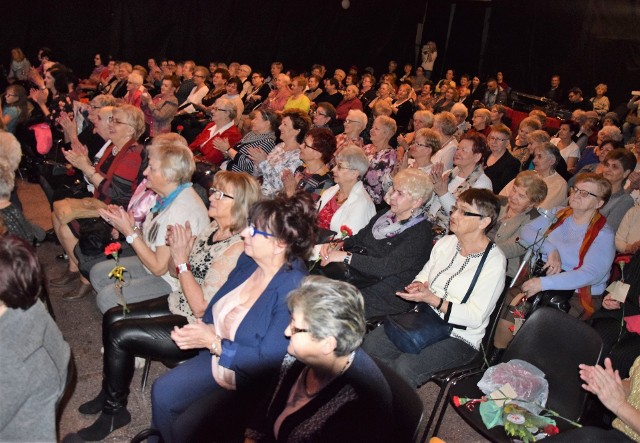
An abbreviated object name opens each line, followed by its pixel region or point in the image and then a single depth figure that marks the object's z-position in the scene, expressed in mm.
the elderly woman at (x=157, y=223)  3240
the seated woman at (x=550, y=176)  4996
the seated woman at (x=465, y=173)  4711
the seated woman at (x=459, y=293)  2916
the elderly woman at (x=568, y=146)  7023
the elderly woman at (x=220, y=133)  5941
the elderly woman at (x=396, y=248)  3318
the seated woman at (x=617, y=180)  4824
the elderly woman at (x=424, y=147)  5297
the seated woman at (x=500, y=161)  5694
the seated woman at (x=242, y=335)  2340
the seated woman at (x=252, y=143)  5492
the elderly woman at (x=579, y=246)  3572
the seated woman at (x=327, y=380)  1931
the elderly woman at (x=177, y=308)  2875
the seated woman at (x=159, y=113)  6834
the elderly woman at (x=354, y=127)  5980
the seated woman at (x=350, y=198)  4035
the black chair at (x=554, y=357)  2627
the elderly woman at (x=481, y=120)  7453
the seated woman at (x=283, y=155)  5237
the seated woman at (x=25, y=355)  2035
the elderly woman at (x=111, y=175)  4258
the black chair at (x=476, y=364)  2861
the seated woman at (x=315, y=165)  4758
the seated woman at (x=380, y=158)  5496
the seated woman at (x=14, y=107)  6879
